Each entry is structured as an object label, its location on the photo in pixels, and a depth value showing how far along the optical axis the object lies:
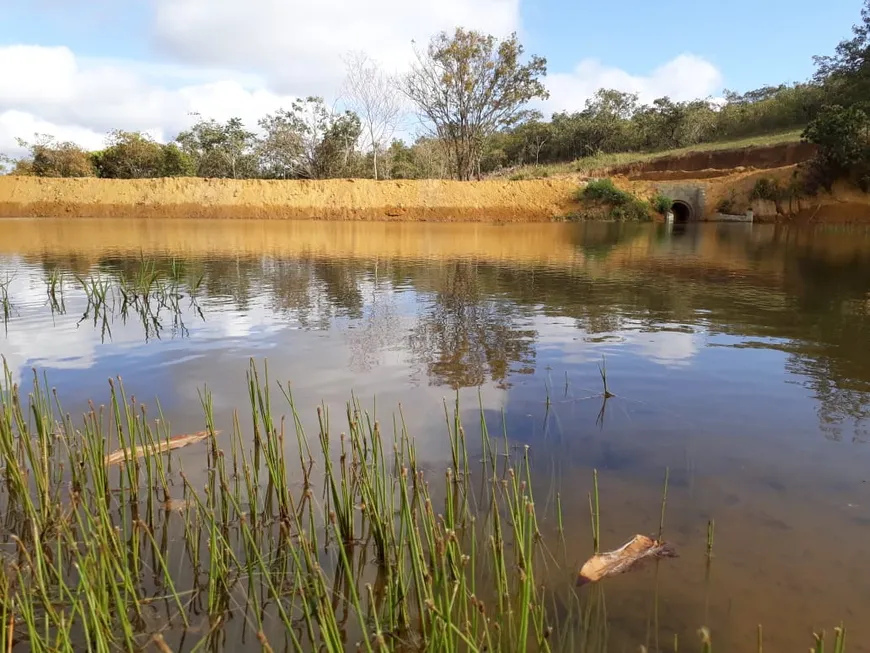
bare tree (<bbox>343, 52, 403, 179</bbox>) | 36.59
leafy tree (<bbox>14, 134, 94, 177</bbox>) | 38.44
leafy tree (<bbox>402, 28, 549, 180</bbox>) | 34.50
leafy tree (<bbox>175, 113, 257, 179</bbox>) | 41.53
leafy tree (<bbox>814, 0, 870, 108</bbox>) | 34.09
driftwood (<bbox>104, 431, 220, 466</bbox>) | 3.53
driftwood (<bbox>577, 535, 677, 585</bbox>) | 2.51
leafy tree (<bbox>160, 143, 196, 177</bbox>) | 39.69
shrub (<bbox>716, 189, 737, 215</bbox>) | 33.71
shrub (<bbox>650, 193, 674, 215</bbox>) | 33.31
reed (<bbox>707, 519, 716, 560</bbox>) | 2.55
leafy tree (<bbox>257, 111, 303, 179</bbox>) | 37.88
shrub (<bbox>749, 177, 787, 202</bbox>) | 32.12
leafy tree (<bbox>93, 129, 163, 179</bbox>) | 39.19
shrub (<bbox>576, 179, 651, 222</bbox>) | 33.00
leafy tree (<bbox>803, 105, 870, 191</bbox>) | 29.11
